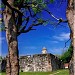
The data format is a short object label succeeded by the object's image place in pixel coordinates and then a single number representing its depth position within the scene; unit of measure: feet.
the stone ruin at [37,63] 39.82
